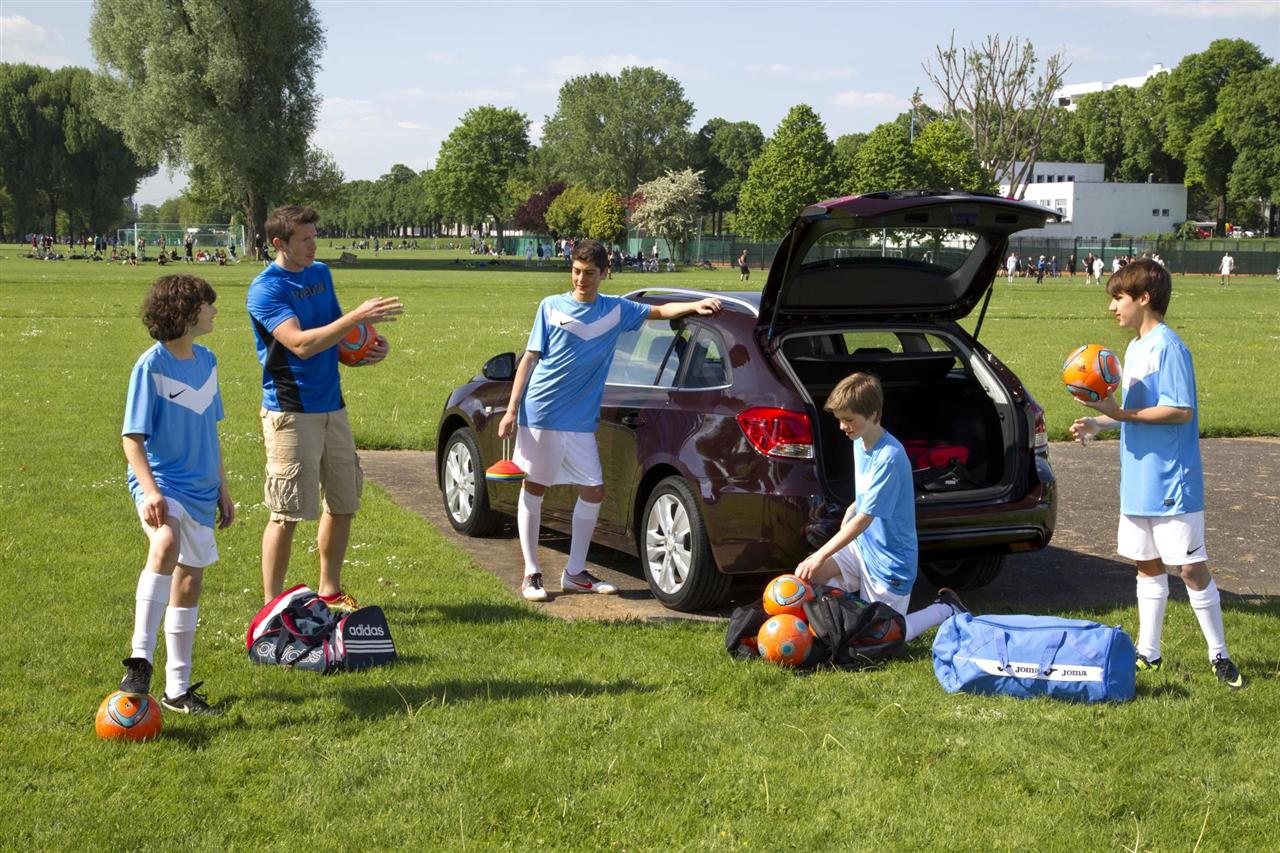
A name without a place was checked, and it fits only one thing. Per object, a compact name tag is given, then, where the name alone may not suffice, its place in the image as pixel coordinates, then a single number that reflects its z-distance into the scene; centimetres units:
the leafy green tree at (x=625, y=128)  13075
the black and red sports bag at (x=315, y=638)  564
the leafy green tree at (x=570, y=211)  12206
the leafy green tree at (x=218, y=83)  6856
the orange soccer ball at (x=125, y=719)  473
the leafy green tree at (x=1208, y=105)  10950
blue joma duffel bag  527
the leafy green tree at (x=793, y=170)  8812
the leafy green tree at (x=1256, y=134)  10188
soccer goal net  7723
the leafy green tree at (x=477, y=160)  13150
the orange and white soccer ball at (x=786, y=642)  571
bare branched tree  8725
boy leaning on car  717
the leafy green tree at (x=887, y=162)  8412
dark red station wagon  647
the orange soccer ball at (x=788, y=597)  586
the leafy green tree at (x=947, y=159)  8644
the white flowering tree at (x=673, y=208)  10412
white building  11606
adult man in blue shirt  612
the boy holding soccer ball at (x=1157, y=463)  553
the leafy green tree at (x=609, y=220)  11456
